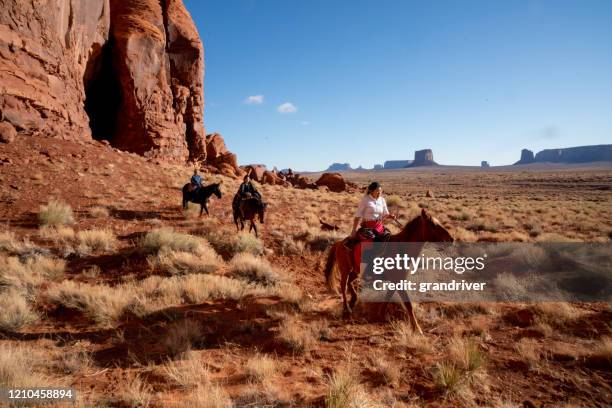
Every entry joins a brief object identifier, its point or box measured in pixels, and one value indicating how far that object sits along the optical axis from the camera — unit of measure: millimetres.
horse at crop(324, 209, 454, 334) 5305
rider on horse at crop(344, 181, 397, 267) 5926
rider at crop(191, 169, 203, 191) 14916
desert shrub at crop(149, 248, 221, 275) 7859
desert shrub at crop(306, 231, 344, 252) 11405
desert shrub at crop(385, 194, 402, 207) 23325
